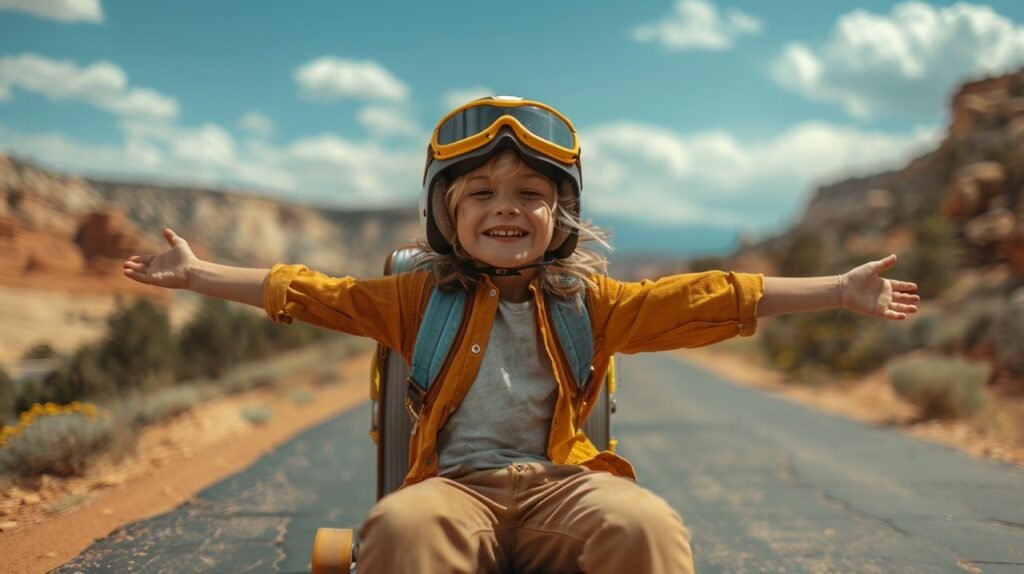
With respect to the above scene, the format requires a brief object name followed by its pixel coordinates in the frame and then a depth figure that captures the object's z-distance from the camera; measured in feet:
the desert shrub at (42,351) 21.85
